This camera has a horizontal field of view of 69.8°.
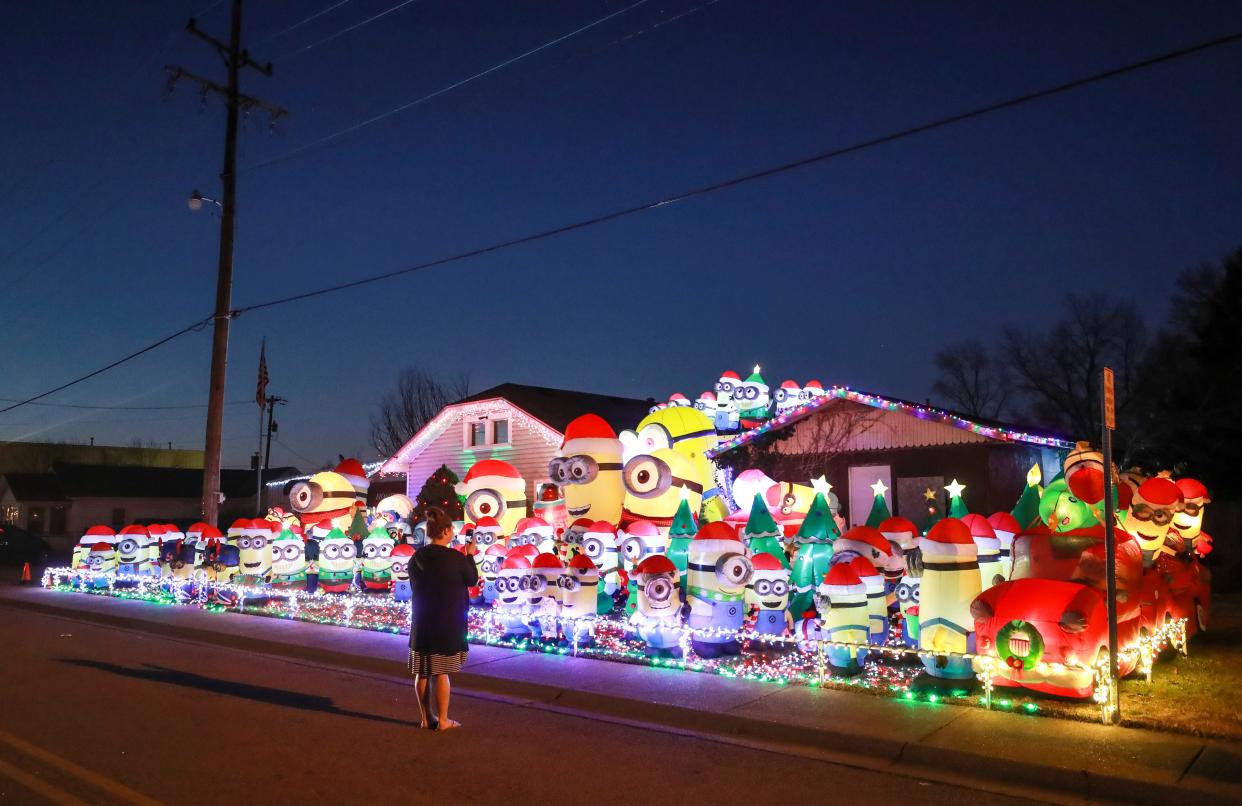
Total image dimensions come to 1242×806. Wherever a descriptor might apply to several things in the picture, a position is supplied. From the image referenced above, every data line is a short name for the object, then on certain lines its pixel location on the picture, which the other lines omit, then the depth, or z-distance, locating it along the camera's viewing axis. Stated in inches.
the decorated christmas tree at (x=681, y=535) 452.6
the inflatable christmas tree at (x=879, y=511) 462.9
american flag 1067.9
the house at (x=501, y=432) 1034.1
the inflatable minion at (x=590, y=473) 590.6
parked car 1205.7
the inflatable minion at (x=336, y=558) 656.4
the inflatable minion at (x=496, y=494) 625.9
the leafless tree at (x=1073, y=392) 1272.1
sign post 265.3
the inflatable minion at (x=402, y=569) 588.2
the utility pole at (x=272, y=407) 1917.9
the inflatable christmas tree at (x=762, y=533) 443.2
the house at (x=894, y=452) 738.2
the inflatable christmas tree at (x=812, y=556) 426.9
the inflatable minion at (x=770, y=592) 403.5
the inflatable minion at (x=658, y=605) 392.8
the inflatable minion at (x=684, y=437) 600.7
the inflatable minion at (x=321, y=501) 700.7
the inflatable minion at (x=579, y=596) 426.9
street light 721.6
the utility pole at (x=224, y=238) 714.2
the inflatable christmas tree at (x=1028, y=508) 418.6
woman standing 270.2
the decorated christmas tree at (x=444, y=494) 761.0
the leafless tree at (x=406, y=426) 1795.0
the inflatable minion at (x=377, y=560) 653.9
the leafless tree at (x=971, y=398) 1544.0
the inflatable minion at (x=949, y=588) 327.9
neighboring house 1641.2
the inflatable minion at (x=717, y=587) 386.0
